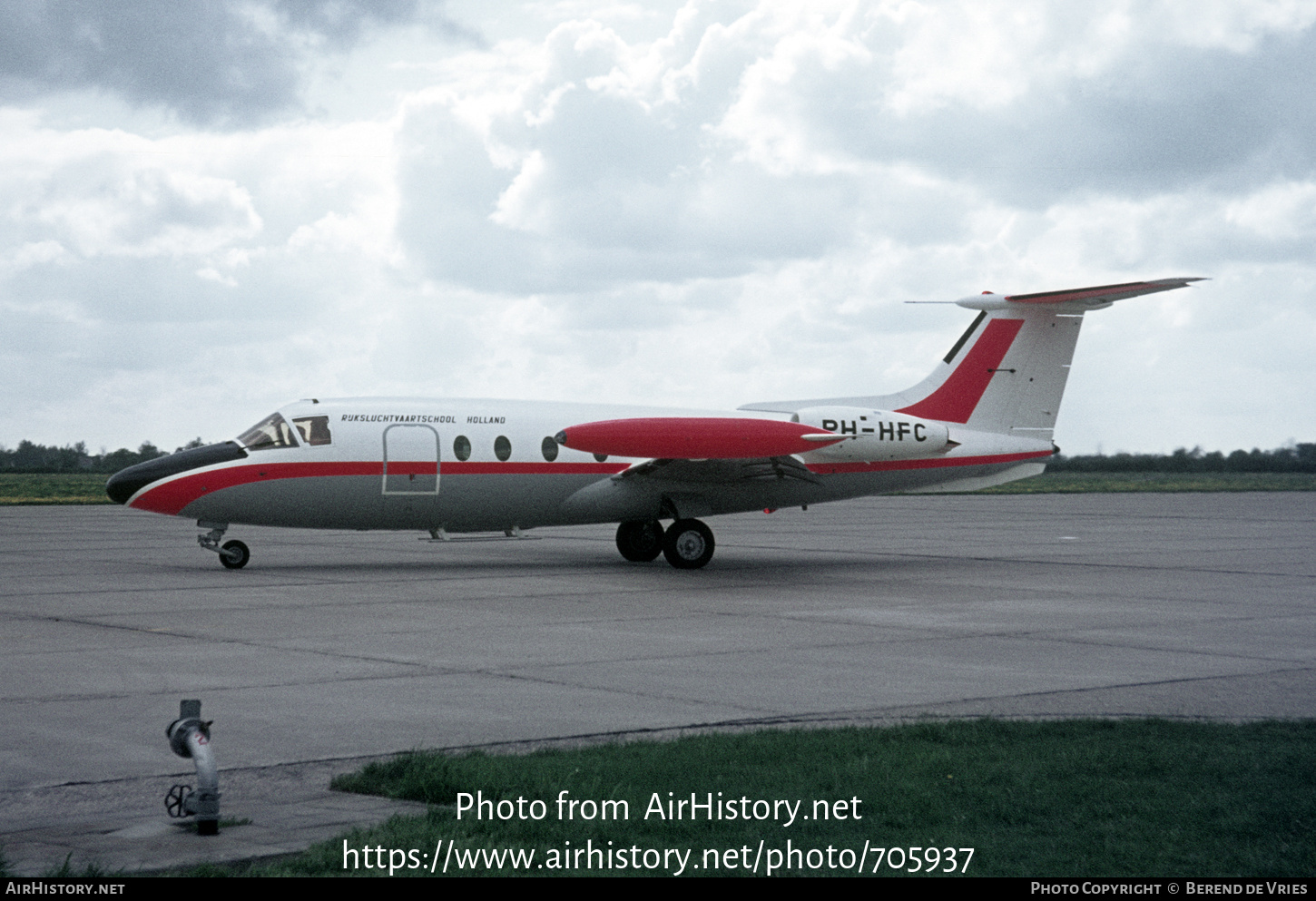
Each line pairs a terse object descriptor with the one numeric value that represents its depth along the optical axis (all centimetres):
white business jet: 2172
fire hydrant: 668
